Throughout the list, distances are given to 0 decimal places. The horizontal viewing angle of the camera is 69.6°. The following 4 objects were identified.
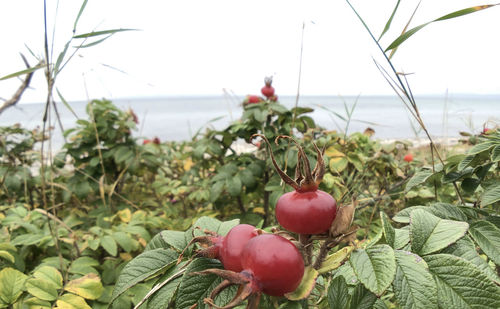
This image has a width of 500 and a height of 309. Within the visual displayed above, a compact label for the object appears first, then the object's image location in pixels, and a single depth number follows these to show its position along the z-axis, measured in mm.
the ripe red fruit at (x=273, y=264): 135
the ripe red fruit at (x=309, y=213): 143
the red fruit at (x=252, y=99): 1680
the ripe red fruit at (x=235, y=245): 149
